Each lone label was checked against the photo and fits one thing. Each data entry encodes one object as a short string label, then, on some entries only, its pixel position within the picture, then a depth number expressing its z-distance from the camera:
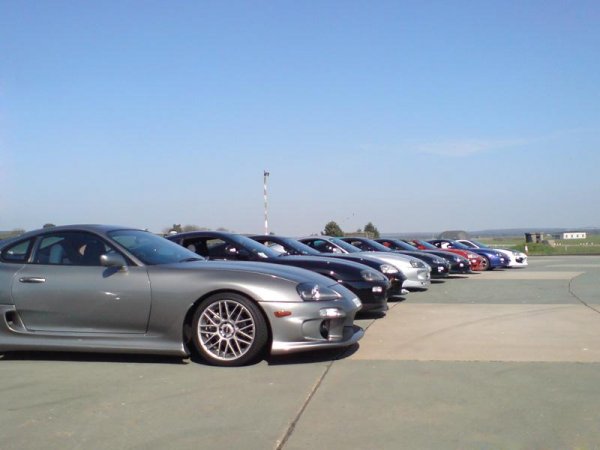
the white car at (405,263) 12.47
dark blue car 21.61
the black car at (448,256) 17.25
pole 31.53
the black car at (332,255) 10.55
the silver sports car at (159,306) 5.70
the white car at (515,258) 22.19
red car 20.28
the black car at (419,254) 14.91
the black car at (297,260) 8.56
